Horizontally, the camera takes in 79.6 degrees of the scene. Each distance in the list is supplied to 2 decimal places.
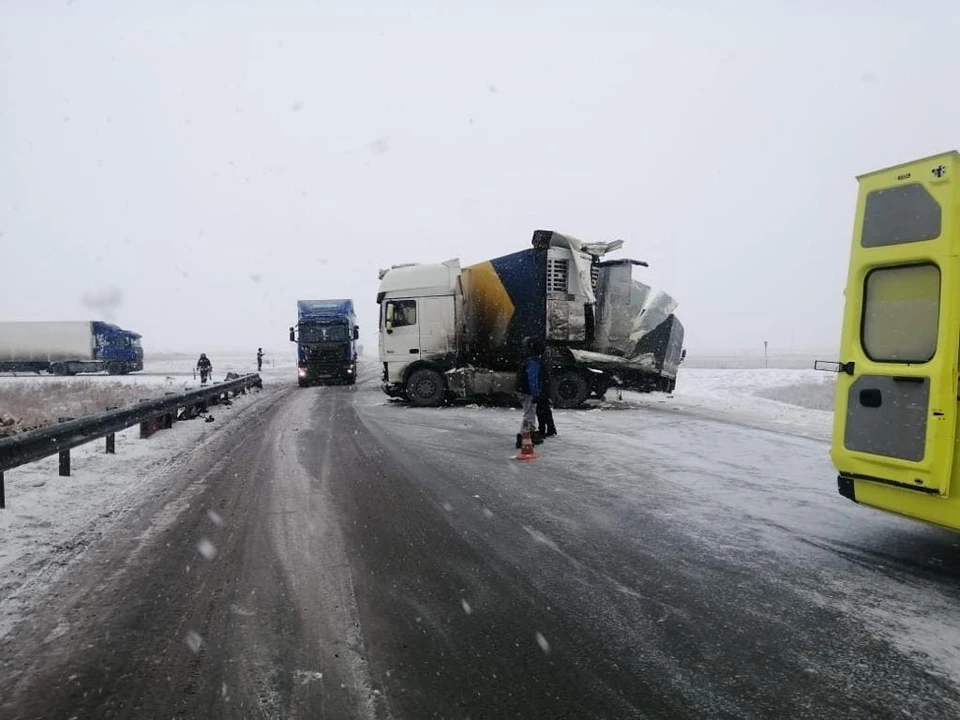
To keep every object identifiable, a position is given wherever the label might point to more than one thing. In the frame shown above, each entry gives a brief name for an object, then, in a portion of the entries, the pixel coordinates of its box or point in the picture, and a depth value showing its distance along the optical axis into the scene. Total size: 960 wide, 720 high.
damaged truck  14.57
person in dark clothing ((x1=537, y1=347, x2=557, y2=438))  9.68
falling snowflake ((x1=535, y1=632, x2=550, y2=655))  3.06
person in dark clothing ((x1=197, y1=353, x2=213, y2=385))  22.21
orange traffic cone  8.37
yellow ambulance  3.88
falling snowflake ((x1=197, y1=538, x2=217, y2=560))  4.44
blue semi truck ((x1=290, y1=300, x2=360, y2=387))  24.09
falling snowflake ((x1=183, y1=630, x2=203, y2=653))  3.09
